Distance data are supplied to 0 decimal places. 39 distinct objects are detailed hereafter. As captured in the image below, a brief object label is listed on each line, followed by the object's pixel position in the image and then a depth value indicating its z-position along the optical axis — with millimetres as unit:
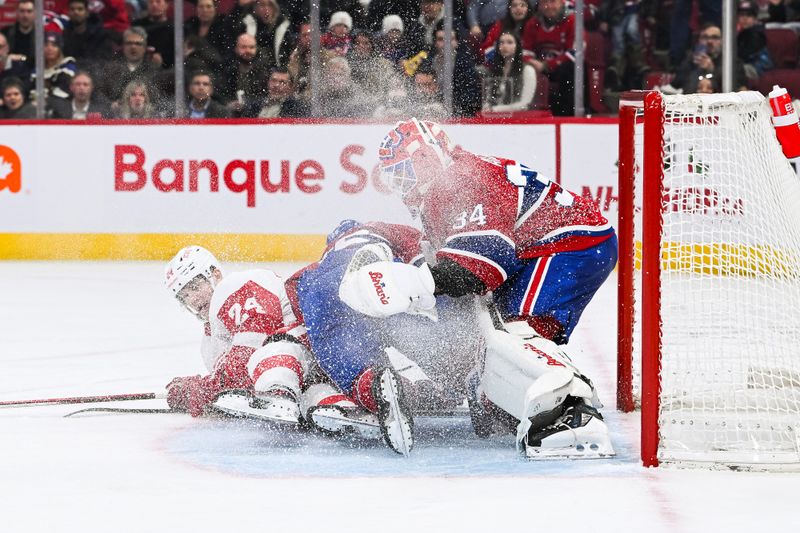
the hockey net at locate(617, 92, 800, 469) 7195
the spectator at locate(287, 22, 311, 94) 17609
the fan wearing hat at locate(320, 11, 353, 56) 17469
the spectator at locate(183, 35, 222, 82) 18234
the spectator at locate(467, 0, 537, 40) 17781
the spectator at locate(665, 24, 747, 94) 17719
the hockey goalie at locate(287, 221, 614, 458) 7426
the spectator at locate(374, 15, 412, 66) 17234
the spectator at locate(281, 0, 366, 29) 17469
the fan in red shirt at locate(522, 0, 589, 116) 17781
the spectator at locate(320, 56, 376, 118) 17641
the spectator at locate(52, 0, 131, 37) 19344
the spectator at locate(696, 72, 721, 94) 17500
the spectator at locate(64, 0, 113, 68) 18875
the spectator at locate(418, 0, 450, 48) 17312
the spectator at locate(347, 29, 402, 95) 17391
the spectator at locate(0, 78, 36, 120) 18641
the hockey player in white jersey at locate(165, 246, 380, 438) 7945
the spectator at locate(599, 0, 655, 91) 18797
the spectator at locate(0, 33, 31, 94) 18687
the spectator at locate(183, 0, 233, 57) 18359
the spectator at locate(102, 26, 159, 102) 18437
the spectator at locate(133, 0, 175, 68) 18312
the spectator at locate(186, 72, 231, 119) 18312
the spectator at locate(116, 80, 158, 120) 18406
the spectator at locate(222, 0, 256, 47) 18203
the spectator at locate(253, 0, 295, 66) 17797
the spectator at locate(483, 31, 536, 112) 17469
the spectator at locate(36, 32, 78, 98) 18625
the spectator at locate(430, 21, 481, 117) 17328
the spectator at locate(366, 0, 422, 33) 17391
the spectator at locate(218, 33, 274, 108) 18094
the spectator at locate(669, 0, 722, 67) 18641
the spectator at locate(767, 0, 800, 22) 19516
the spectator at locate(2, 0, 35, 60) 18391
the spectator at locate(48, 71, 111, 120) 18562
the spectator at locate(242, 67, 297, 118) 17984
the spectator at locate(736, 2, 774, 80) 18312
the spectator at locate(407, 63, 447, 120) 17375
